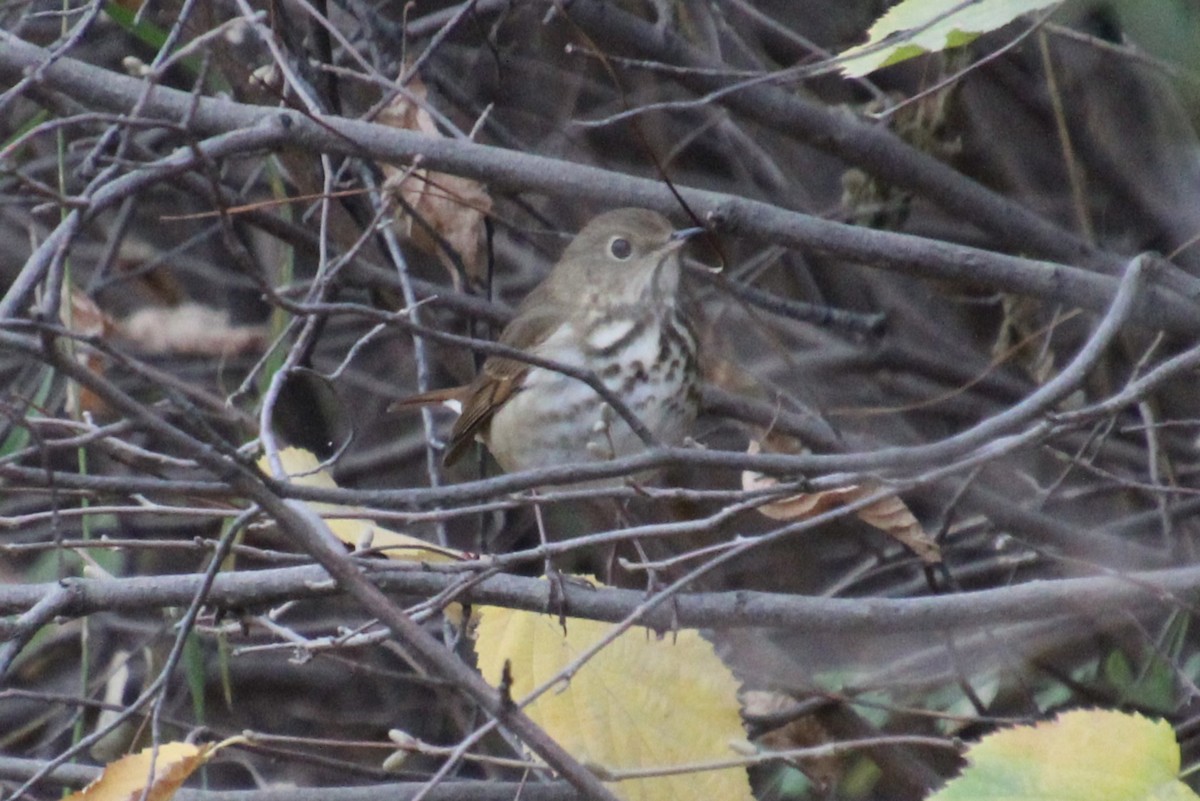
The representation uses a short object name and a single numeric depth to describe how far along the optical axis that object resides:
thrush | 6.68
